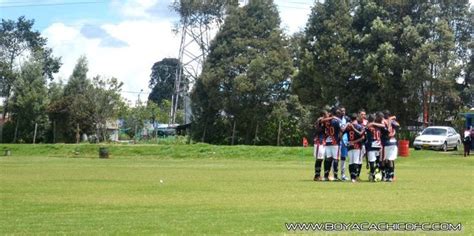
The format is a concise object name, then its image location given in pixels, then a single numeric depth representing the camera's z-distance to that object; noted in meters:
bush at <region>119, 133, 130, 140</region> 95.24
